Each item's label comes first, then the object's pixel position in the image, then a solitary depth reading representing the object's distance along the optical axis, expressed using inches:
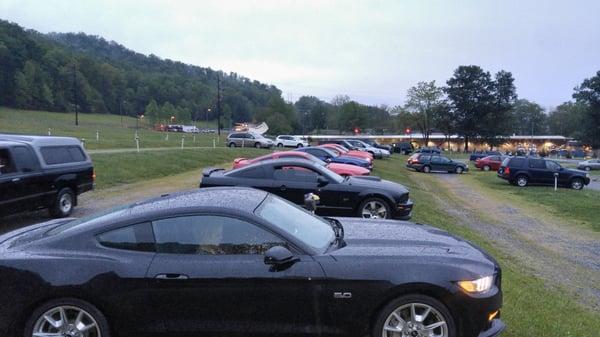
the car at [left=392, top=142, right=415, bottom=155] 2677.2
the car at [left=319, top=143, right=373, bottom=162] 1125.7
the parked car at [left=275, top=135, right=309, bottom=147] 1851.6
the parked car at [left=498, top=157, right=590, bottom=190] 1140.5
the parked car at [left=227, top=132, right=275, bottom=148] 1739.7
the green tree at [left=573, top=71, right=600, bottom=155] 3196.4
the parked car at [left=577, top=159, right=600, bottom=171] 2096.7
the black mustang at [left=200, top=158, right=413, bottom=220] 409.1
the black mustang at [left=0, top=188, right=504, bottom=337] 164.6
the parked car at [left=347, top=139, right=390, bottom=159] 1800.0
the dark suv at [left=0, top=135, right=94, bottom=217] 370.3
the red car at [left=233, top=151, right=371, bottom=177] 603.2
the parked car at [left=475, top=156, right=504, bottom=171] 1732.3
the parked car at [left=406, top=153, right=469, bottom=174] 1585.9
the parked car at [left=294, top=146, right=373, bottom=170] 904.9
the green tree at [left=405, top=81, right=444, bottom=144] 3752.5
